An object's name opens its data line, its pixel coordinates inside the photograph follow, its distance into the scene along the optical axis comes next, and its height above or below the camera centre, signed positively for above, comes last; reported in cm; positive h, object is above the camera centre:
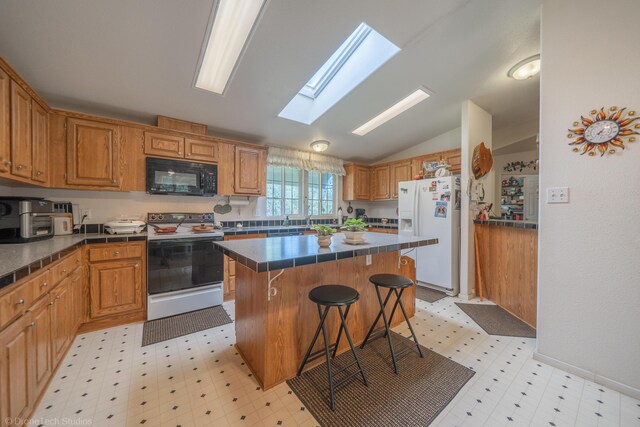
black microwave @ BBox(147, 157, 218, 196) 283 +42
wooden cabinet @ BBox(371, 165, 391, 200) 489 +58
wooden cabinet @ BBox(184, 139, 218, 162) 306 +80
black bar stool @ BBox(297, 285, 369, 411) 143 -55
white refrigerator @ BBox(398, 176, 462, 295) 337 -21
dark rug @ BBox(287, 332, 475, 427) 137 -118
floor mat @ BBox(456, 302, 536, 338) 235 -118
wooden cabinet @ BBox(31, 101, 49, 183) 208 +62
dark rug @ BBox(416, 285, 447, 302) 324 -117
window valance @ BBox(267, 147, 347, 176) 407 +93
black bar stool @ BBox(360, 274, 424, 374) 178 -55
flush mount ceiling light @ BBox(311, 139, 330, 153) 326 +91
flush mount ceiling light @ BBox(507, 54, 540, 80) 253 +158
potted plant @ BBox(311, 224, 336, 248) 178 -18
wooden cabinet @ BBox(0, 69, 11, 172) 165 +63
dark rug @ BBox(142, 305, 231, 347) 225 -118
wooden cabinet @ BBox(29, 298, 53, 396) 137 -81
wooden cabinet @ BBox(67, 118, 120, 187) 246 +61
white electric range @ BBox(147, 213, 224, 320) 255 -69
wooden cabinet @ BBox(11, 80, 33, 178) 179 +62
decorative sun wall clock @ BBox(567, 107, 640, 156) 153 +54
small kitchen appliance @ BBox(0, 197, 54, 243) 191 -8
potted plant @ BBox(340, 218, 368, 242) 191 -15
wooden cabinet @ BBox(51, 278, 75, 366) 163 -80
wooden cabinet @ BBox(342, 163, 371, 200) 493 +60
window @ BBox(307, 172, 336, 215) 474 +36
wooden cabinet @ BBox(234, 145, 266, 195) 346 +60
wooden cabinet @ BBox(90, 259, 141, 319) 231 -77
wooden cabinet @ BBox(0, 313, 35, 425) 106 -78
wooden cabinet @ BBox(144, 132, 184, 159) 283 +80
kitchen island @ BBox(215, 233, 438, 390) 155 -60
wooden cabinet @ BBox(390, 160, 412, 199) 452 +73
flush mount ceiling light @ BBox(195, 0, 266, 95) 183 +149
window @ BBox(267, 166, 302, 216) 420 +37
